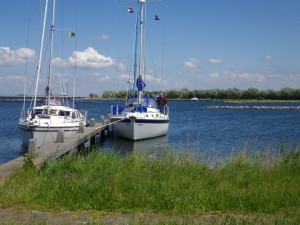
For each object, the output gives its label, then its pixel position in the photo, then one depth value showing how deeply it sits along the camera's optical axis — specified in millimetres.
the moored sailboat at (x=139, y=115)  28266
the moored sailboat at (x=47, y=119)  23562
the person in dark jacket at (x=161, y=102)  32469
